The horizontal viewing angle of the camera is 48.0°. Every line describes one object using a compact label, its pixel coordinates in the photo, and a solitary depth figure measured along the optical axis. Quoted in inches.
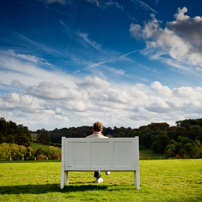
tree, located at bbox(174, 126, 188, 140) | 3237.0
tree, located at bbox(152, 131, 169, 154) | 3149.6
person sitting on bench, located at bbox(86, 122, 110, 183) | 277.4
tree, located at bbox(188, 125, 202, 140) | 3081.9
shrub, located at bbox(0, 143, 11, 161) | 2544.3
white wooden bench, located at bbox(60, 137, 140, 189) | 259.3
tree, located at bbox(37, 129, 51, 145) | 3710.6
